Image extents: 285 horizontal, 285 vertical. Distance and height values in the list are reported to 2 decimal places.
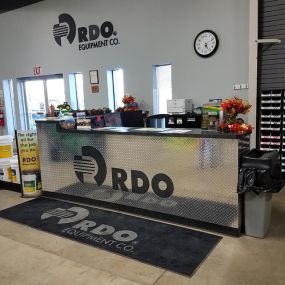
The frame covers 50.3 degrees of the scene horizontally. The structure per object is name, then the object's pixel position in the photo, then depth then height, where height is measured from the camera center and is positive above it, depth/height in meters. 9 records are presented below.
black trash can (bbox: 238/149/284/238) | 2.74 -0.85
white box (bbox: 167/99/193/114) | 5.60 -0.20
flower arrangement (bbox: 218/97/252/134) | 2.86 -0.20
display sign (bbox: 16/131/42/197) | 4.20 -0.83
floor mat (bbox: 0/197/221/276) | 2.59 -1.34
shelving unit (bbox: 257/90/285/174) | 4.54 -0.45
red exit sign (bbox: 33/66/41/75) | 8.34 +0.85
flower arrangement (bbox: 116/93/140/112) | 6.36 -0.14
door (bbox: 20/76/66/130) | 8.45 +0.16
